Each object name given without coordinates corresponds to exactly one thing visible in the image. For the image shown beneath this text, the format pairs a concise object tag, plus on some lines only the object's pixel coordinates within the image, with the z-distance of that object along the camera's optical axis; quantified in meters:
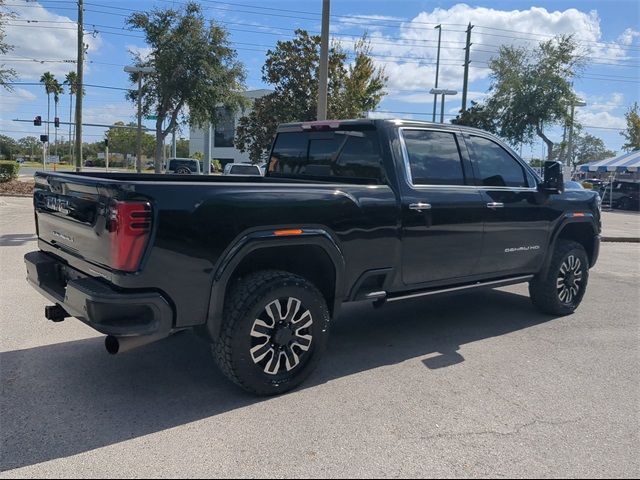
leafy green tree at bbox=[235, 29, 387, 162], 23.83
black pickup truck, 3.39
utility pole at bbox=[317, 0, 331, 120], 12.09
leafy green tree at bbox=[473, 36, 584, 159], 26.22
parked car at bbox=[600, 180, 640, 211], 30.19
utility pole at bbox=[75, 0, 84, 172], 21.81
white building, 65.81
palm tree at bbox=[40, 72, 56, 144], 79.88
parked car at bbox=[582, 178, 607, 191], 40.92
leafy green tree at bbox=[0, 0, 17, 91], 15.99
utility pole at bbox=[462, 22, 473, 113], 29.02
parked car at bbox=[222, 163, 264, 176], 21.21
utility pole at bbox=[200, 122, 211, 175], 27.37
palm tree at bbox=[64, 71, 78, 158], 73.50
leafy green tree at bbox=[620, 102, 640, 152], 52.06
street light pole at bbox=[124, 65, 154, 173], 18.53
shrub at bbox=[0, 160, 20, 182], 23.58
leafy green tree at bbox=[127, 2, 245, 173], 18.55
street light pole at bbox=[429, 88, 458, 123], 28.50
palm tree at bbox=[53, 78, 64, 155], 80.69
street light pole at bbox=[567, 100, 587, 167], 26.33
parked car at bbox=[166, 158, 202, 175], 27.77
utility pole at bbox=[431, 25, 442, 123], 32.91
